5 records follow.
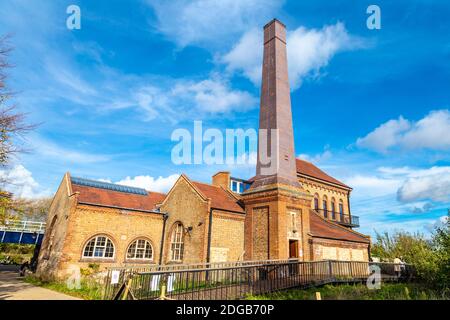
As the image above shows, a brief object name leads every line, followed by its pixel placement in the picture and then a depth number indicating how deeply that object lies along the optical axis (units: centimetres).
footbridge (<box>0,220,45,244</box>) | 2628
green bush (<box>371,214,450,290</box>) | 1091
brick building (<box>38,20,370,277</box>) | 1716
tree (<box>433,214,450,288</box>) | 1076
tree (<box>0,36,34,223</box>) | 1075
